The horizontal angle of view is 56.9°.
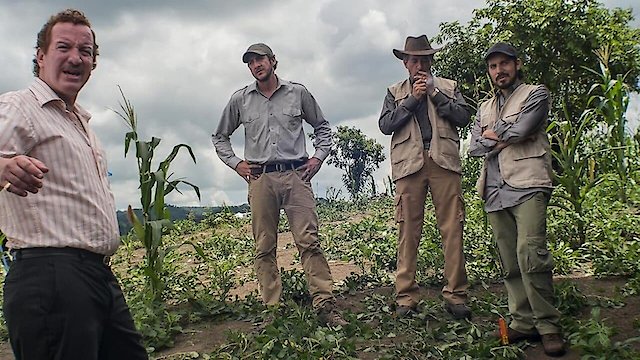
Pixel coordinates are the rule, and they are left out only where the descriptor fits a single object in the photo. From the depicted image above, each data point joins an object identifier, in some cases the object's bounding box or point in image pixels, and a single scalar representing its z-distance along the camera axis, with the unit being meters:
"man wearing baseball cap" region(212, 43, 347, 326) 4.07
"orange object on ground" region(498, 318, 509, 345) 3.31
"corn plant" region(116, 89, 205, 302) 4.15
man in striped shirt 1.78
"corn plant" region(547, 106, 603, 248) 4.90
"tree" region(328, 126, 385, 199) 19.97
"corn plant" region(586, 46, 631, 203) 5.02
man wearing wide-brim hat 3.91
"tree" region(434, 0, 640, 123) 14.49
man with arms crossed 3.20
